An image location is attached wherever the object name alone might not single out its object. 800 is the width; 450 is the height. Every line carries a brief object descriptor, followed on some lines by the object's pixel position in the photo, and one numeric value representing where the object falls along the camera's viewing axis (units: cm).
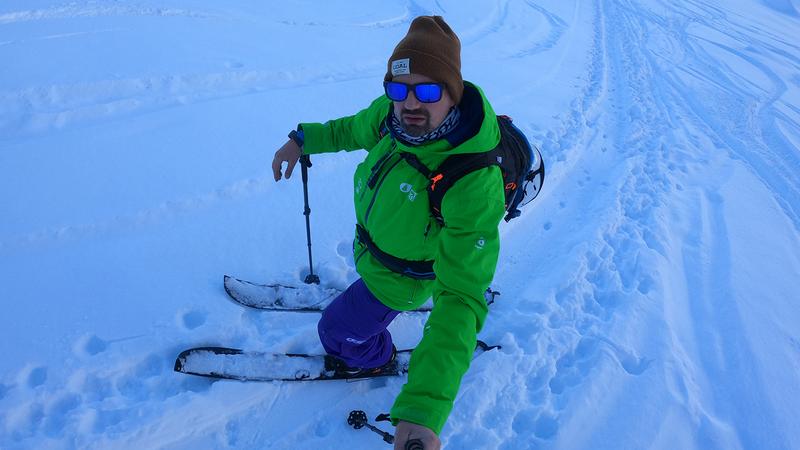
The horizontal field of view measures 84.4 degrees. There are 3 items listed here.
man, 140
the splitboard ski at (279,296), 301
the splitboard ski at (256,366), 255
